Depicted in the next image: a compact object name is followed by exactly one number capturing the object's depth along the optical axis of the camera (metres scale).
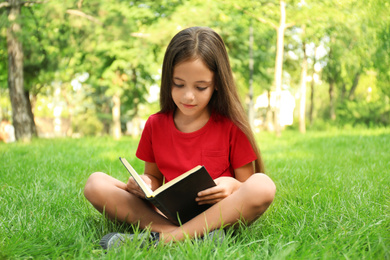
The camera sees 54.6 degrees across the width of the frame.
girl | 1.83
